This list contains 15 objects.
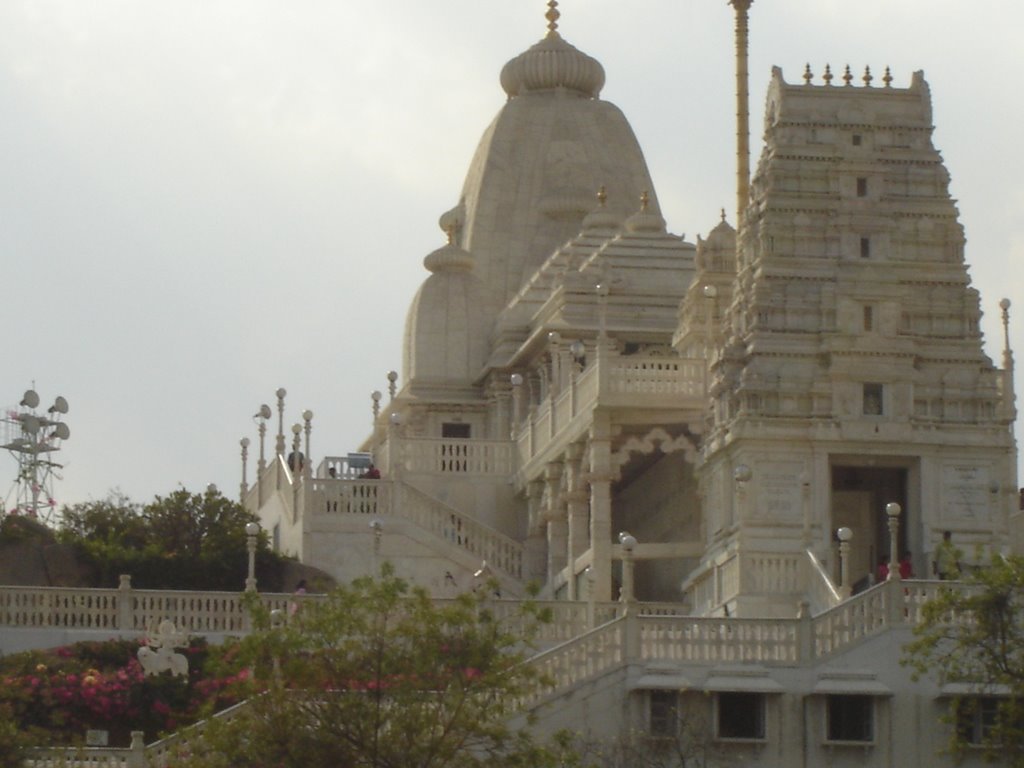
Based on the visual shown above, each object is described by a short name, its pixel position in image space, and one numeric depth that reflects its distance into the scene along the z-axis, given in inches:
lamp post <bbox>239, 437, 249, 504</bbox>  3580.2
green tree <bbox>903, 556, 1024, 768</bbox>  2294.5
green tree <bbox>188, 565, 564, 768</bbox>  2155.5
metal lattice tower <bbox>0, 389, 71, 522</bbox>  3398.1
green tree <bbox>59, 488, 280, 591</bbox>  2945.4
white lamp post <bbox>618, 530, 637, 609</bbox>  2508.6
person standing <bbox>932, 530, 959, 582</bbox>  2407.1
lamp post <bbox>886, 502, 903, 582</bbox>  2497.5
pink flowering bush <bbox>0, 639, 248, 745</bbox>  2509.8
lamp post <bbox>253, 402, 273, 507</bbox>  3368.6
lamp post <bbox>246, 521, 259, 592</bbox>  2642.7
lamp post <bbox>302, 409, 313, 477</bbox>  3227.6
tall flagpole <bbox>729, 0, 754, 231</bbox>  3336.6
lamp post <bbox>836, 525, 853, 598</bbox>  2632.9
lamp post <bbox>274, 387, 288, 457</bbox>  3393.2
